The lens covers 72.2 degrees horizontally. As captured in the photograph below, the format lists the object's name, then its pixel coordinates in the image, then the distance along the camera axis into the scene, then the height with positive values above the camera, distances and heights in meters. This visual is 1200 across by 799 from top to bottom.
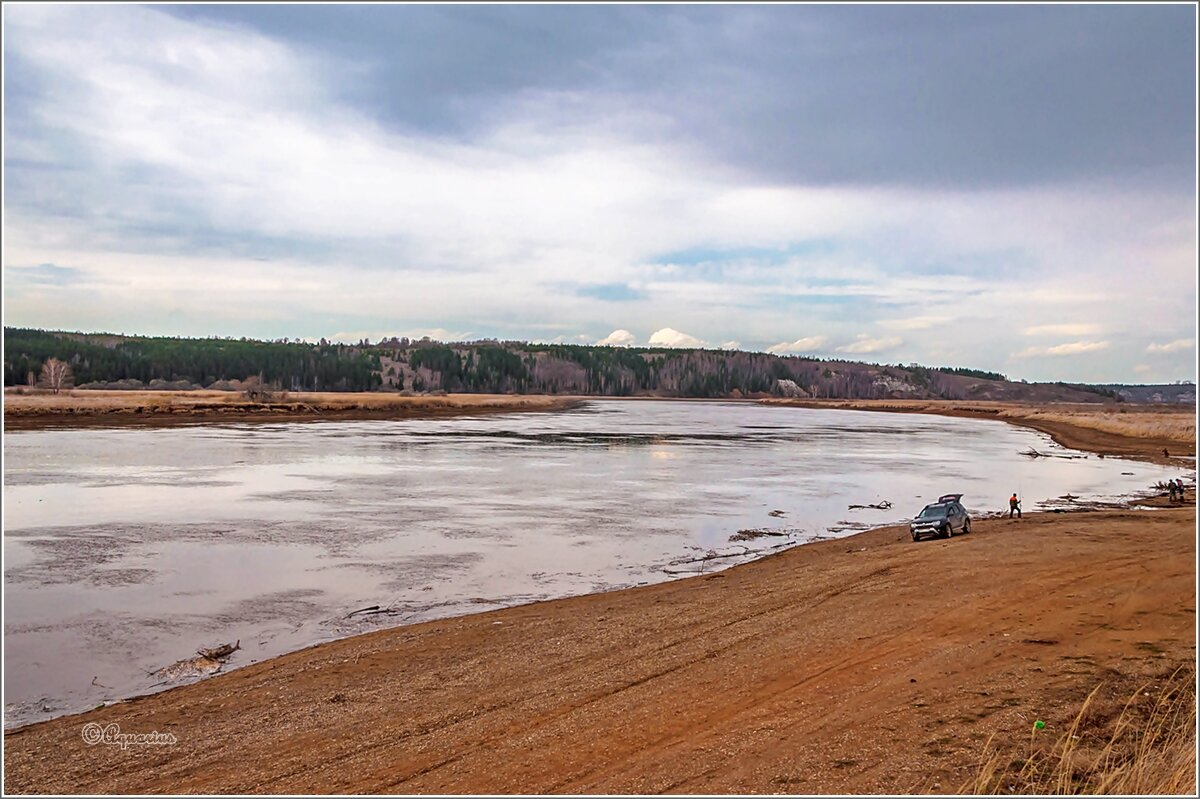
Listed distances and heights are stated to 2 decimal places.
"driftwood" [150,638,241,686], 13.05 -4.48
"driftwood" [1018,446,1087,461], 56.84 -4.67
